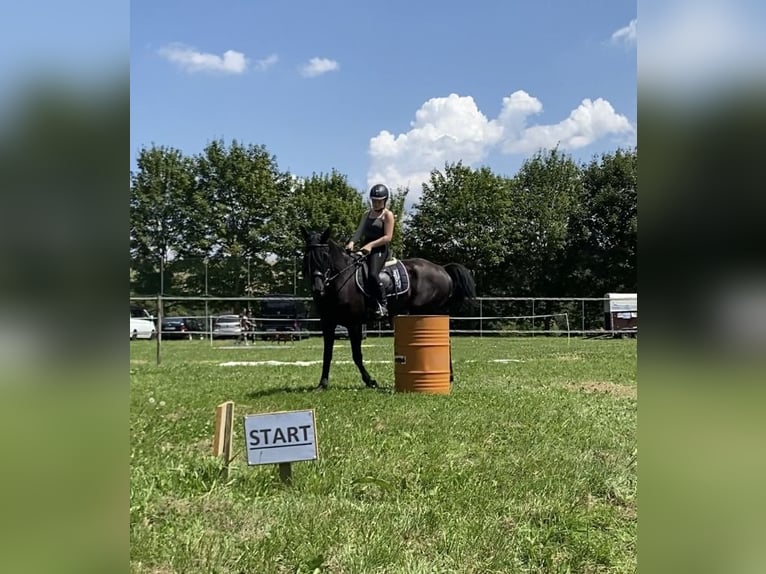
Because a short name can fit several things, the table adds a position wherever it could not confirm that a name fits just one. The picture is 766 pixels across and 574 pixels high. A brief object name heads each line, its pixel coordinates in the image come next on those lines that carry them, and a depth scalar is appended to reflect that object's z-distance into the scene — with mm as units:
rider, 8602
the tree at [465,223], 42312
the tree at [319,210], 41906
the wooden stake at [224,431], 4215
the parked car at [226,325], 26594
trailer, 27602
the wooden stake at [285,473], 4000
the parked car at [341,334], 27109
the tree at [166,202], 37656
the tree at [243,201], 43250
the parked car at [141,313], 25925
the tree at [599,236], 34188
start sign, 3912
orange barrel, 7879
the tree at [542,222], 40812
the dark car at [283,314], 27748
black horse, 8141
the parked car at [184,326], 27631
